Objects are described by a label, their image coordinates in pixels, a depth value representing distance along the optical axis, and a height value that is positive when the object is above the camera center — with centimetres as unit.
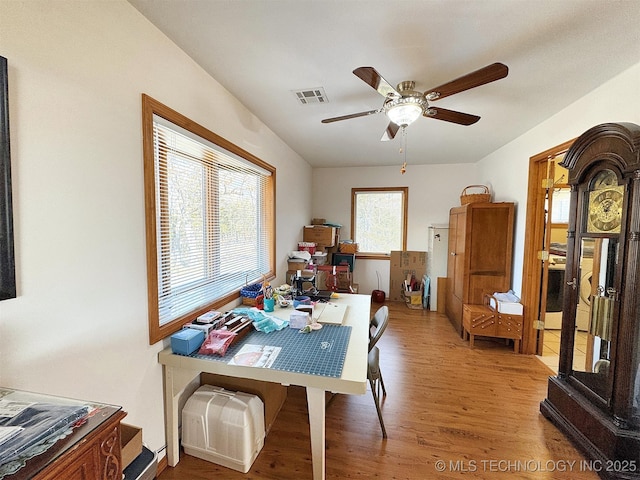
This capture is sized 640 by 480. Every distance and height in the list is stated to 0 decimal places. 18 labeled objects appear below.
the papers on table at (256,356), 136 -71
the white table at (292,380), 124 -77
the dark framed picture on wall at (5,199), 82 +7
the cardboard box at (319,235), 412 -13
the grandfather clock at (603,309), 143 -48
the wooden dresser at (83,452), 55 -52
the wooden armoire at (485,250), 319 -25
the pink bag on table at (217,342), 146 -68
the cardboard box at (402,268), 462 -71
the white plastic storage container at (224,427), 147 -117
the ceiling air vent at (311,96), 202 +105
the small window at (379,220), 472 +14
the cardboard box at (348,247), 463 -35
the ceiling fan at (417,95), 138 +81
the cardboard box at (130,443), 91 -78
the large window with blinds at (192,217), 143 +6
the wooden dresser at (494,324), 290 -106
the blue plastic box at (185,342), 145 -66
